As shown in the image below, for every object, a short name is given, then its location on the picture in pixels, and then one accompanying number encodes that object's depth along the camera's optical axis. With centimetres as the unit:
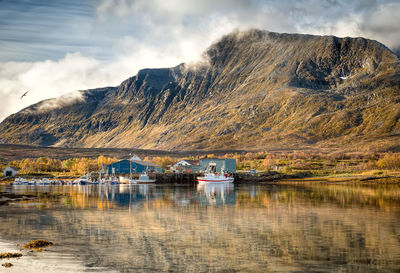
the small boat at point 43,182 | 11160
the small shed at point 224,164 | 13732
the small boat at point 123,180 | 12344
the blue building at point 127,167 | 14512
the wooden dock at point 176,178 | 12900
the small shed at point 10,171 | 14275
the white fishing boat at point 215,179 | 11494
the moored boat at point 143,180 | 11871
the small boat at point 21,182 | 11194
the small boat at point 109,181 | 12034
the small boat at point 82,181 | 11534
